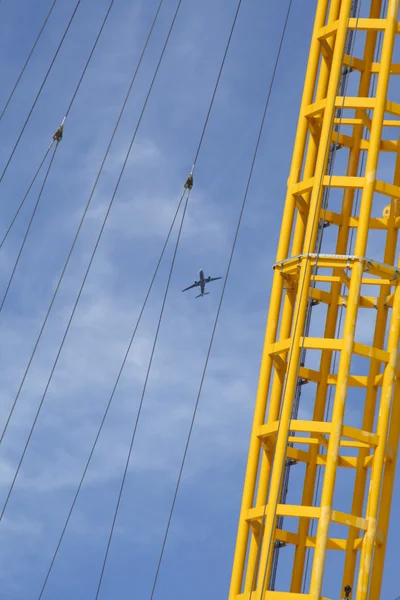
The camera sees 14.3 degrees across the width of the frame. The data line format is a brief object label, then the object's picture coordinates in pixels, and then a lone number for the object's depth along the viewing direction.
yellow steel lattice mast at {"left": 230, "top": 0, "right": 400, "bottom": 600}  49.62
